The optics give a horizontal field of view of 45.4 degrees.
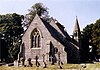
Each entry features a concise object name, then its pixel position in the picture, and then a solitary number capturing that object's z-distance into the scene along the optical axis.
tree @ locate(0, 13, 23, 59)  38.97
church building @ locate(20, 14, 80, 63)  26.60
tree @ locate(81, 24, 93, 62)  39.54
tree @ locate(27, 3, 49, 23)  40.39
